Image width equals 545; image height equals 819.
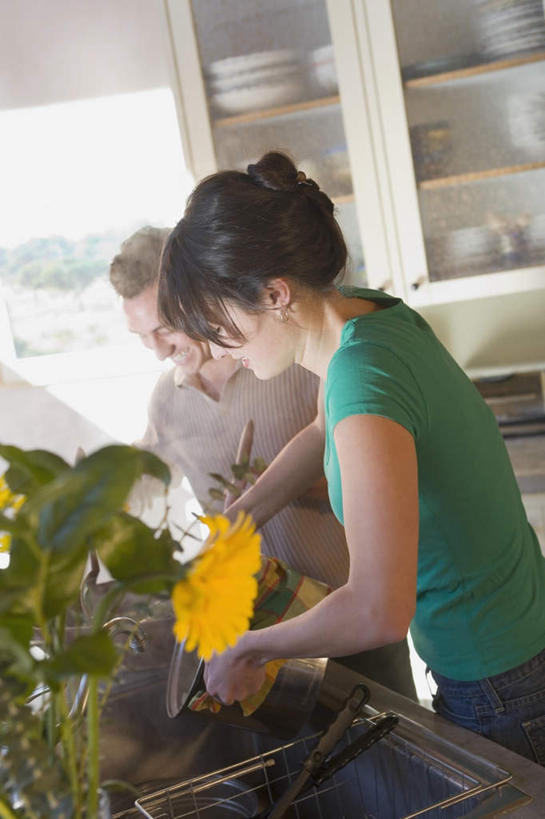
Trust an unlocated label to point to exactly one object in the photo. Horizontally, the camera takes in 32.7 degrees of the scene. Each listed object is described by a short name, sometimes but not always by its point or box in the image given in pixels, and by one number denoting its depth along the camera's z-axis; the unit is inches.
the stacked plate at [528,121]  99.8
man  59.3
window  120.8
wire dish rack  33.0
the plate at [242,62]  105.8
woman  33.4
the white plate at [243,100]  107.0
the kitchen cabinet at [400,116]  100.3
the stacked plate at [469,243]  102.7
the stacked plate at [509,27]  97.4
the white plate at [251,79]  106.1
